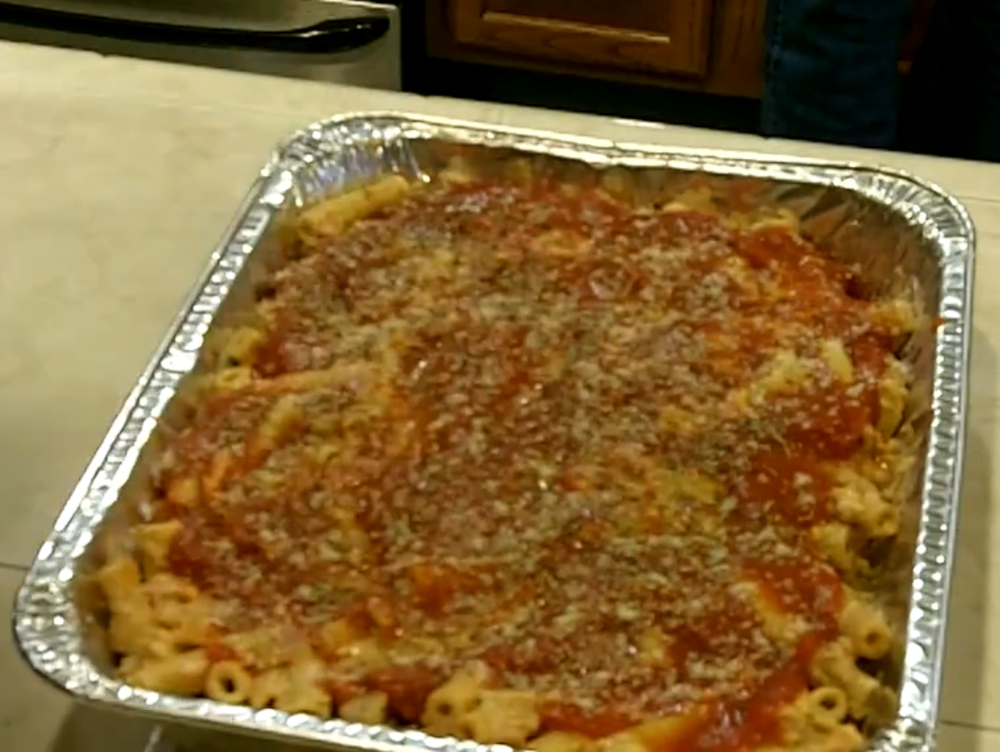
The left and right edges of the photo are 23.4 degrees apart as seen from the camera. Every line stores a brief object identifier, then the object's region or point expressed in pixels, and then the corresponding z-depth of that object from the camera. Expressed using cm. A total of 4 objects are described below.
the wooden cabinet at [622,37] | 146
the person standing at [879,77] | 116
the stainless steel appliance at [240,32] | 132
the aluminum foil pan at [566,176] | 67
